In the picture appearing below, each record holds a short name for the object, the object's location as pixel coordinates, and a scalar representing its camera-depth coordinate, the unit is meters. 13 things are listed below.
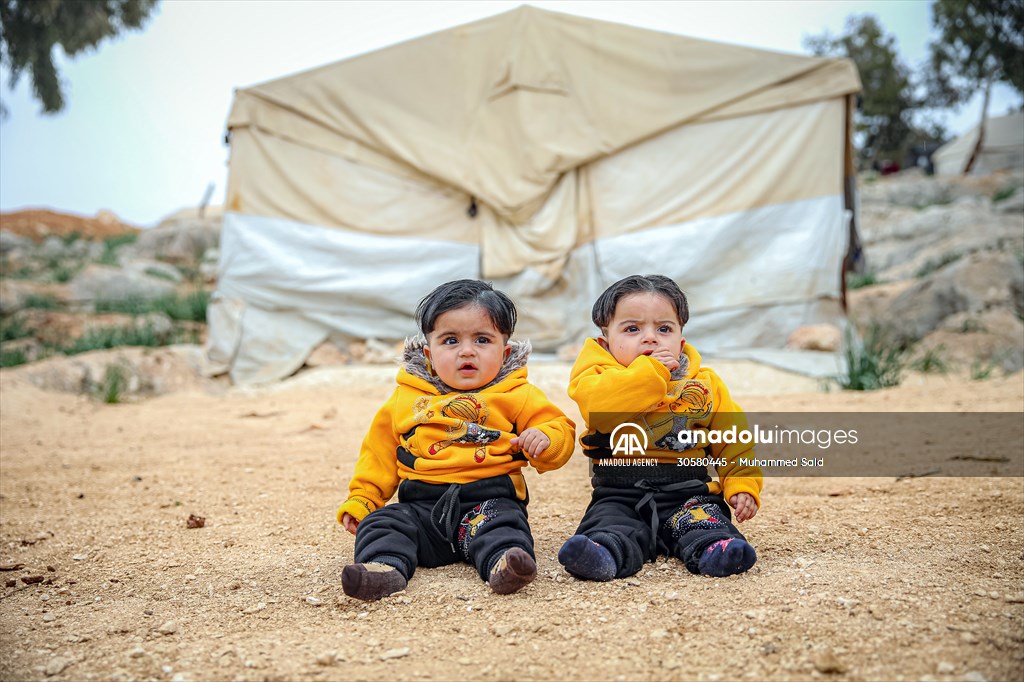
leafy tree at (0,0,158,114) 10.10
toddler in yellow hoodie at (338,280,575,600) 1.76
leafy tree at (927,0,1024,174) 13.23
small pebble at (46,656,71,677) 1.27
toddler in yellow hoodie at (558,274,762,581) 1.74
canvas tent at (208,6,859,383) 6.14
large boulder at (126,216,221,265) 15.55
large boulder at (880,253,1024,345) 6.66
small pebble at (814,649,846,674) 1.14
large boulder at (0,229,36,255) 16.59
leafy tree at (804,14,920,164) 22.80
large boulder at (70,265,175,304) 10.36
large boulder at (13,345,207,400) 5.25
